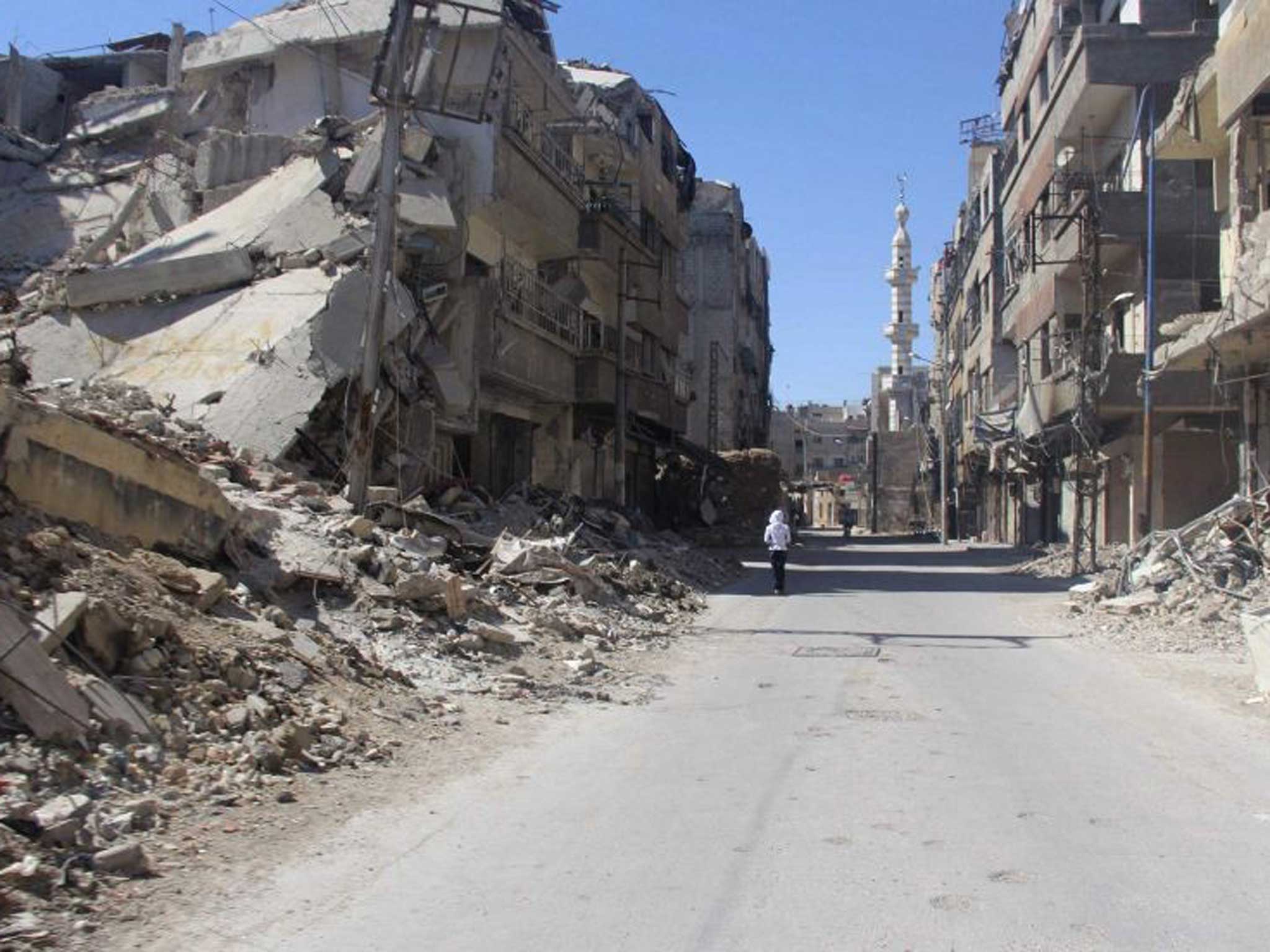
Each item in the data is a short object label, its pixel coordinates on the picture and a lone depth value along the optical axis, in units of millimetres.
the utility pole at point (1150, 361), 24578
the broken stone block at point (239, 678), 8027
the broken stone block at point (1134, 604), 17531
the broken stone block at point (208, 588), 9359
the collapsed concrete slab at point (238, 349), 17016
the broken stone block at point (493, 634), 12219
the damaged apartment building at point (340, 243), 18188
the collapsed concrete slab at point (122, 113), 29531
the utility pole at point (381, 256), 14305
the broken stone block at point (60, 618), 6934
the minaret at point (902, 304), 115062
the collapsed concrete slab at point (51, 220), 24891
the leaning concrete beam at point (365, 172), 20547
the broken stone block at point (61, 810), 5398
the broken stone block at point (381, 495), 15352
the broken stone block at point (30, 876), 4875
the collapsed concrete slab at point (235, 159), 24031
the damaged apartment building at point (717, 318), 58562
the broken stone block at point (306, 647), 9383
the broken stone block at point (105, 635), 7293
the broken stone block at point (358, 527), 13508
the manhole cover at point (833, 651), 14312
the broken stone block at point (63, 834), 5312
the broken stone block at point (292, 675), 8562
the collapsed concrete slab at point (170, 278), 19531
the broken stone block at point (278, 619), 9961
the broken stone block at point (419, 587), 12141
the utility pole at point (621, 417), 29594
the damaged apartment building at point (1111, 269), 27344
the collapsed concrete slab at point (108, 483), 9062
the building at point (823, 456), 94938
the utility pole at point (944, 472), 55109
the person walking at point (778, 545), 22922
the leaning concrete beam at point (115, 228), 22438
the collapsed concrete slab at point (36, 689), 6273
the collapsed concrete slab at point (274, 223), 20188
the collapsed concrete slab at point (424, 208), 20391
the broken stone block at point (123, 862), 5285
